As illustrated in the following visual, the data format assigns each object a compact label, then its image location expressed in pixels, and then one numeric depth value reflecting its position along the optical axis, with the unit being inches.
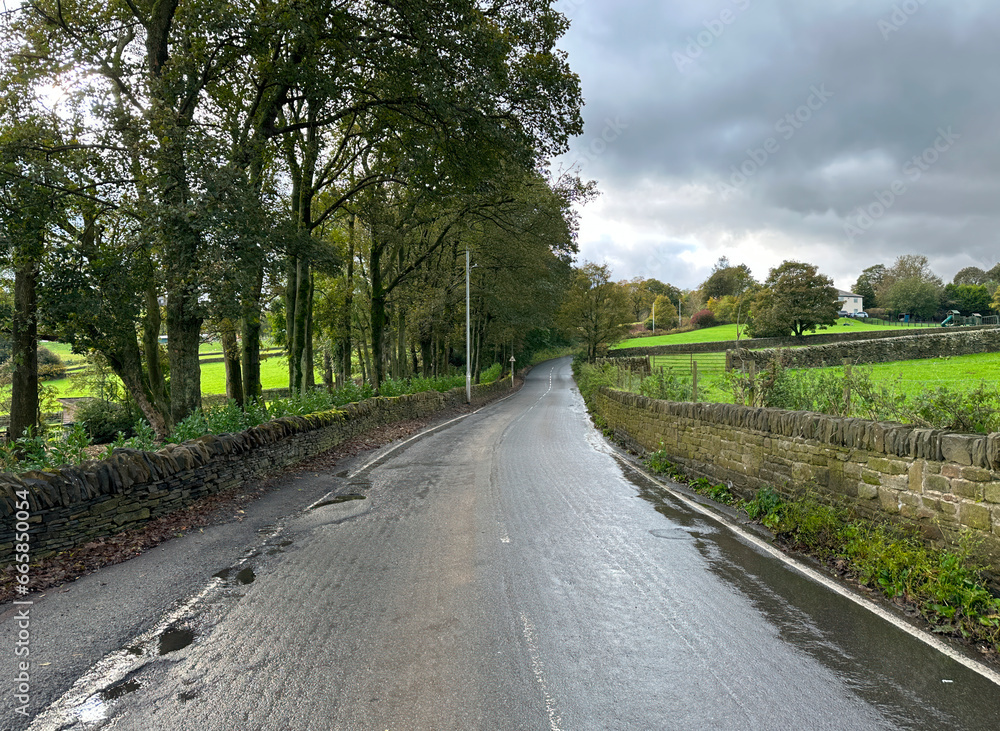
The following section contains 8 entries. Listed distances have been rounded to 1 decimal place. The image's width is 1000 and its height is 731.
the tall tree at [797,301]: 2191.2
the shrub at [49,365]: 711.7
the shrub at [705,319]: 3786.9
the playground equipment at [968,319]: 2777.1
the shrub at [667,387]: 530.9
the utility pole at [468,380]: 1288.1
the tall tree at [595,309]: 2247.8
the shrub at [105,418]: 939.6
